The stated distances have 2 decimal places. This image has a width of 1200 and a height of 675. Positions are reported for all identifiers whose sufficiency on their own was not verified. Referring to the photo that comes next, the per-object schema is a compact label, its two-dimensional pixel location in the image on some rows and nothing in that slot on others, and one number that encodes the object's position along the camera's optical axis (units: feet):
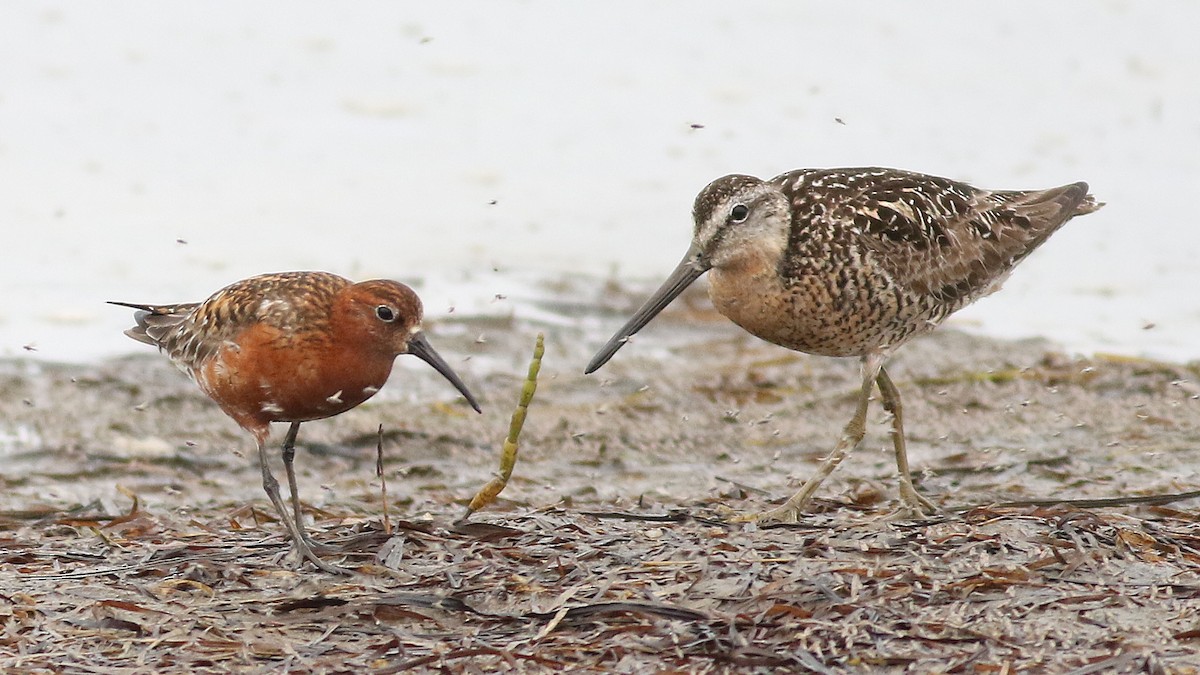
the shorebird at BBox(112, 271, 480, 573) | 35.78
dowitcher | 40.32
